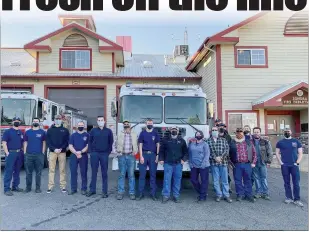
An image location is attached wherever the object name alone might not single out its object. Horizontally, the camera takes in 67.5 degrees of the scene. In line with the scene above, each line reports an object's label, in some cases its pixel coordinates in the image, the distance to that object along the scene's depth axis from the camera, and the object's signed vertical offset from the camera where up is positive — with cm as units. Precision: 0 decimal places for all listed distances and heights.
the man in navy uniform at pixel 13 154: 574 -73
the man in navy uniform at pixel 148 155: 544 -74
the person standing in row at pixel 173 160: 533 -84
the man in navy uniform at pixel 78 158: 572 -83
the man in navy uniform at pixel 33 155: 581 -76
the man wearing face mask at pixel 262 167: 566 -109
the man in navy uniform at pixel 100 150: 557 -62
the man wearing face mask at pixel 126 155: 543 -74
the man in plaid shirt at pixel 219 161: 540 -89
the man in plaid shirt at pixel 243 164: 543 -98
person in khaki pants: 585 -57
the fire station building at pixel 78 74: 1336 +292
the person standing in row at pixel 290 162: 532 -92
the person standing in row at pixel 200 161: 534 -89
